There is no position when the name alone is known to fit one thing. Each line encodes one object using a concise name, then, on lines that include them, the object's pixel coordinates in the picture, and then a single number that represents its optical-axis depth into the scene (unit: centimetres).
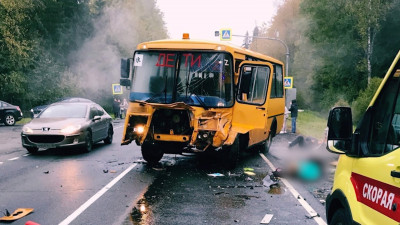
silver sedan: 1288
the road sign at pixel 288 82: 2417
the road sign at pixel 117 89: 3547
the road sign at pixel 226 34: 2853
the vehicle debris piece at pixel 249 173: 1022
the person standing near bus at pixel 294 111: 2208
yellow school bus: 1023
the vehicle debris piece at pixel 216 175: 1004
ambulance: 282
